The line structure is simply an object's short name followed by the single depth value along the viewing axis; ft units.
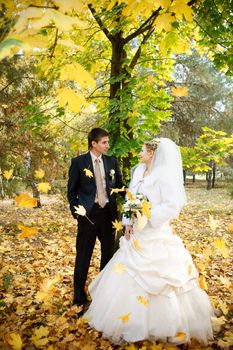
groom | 13.50
